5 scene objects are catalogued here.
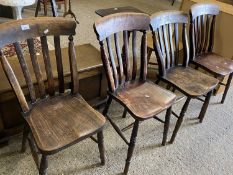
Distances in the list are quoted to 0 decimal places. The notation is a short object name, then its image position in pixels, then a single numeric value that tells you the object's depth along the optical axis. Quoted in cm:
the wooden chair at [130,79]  137
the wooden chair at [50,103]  115
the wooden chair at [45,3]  360
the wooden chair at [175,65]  164
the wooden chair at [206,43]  194
